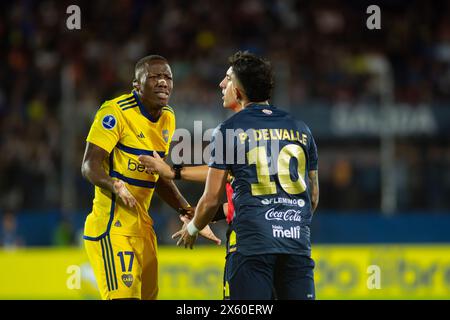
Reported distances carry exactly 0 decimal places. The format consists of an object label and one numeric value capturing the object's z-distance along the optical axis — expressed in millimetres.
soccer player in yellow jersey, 12783
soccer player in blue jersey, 10273
